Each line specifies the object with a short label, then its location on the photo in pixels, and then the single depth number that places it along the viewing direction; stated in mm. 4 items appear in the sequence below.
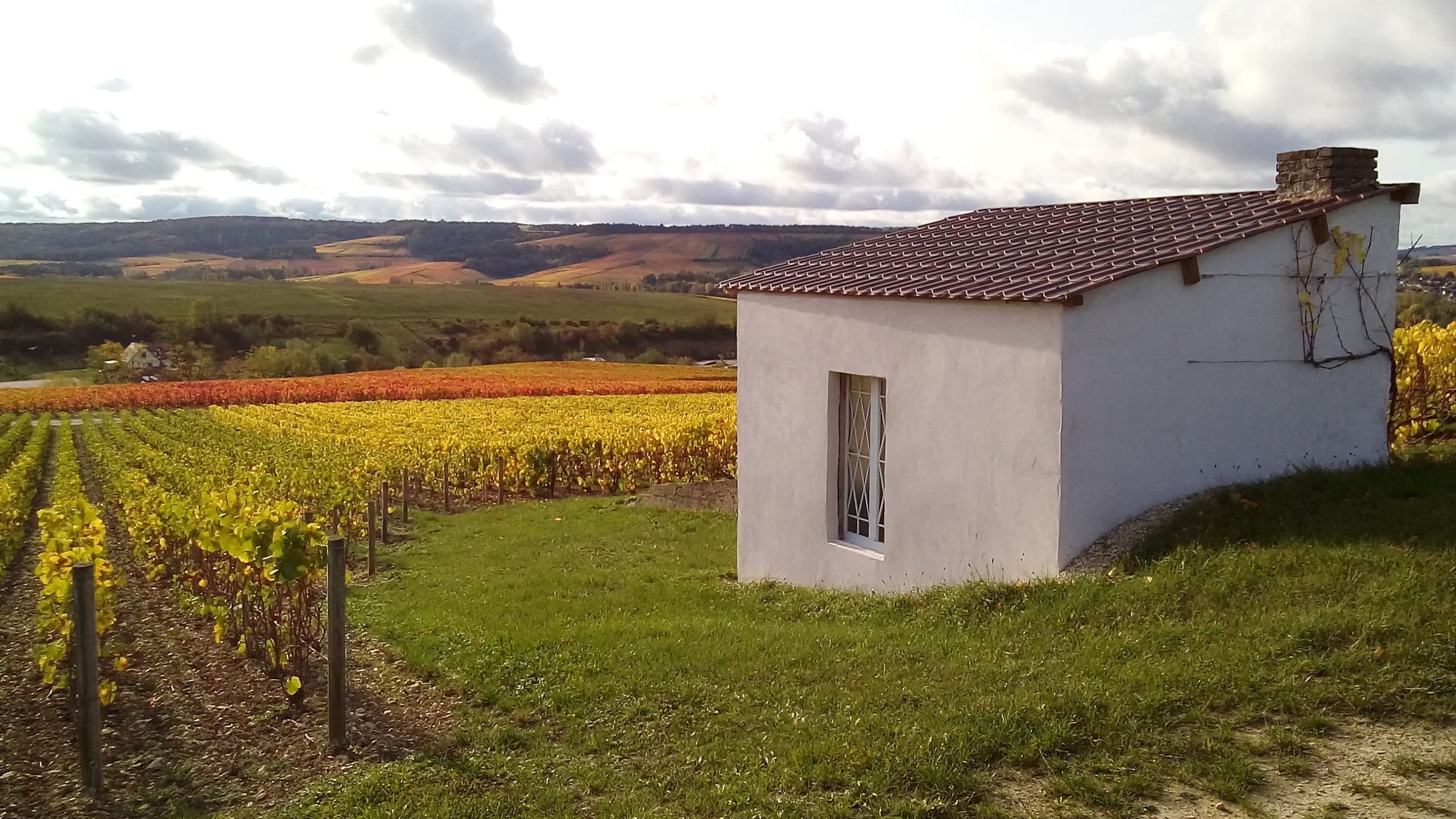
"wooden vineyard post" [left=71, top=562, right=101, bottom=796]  6469
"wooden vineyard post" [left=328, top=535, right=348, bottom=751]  6902
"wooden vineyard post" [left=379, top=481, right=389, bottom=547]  16516
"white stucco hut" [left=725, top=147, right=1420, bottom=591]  8898
